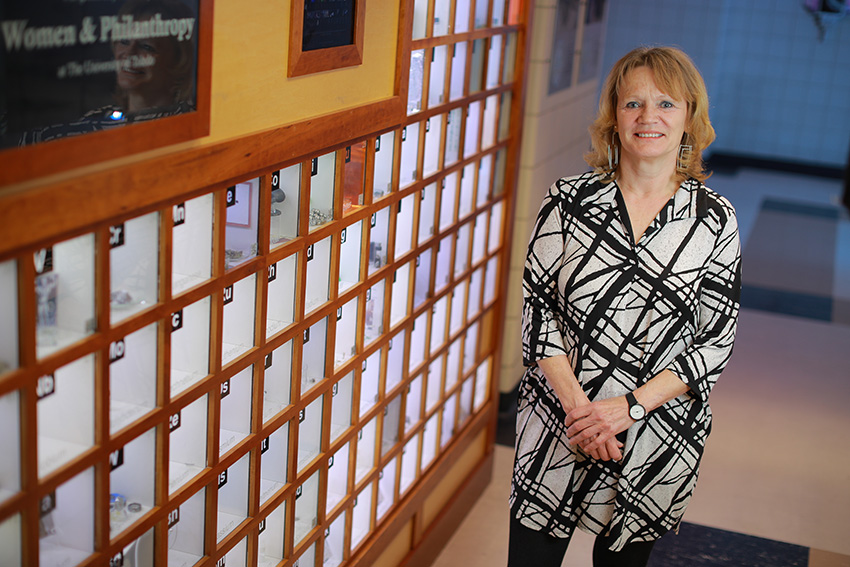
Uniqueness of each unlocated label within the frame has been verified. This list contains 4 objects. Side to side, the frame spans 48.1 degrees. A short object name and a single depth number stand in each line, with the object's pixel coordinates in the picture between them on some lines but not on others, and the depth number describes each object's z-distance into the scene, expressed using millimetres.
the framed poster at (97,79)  1035
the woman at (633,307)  1887
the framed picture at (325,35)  1654
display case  1199
